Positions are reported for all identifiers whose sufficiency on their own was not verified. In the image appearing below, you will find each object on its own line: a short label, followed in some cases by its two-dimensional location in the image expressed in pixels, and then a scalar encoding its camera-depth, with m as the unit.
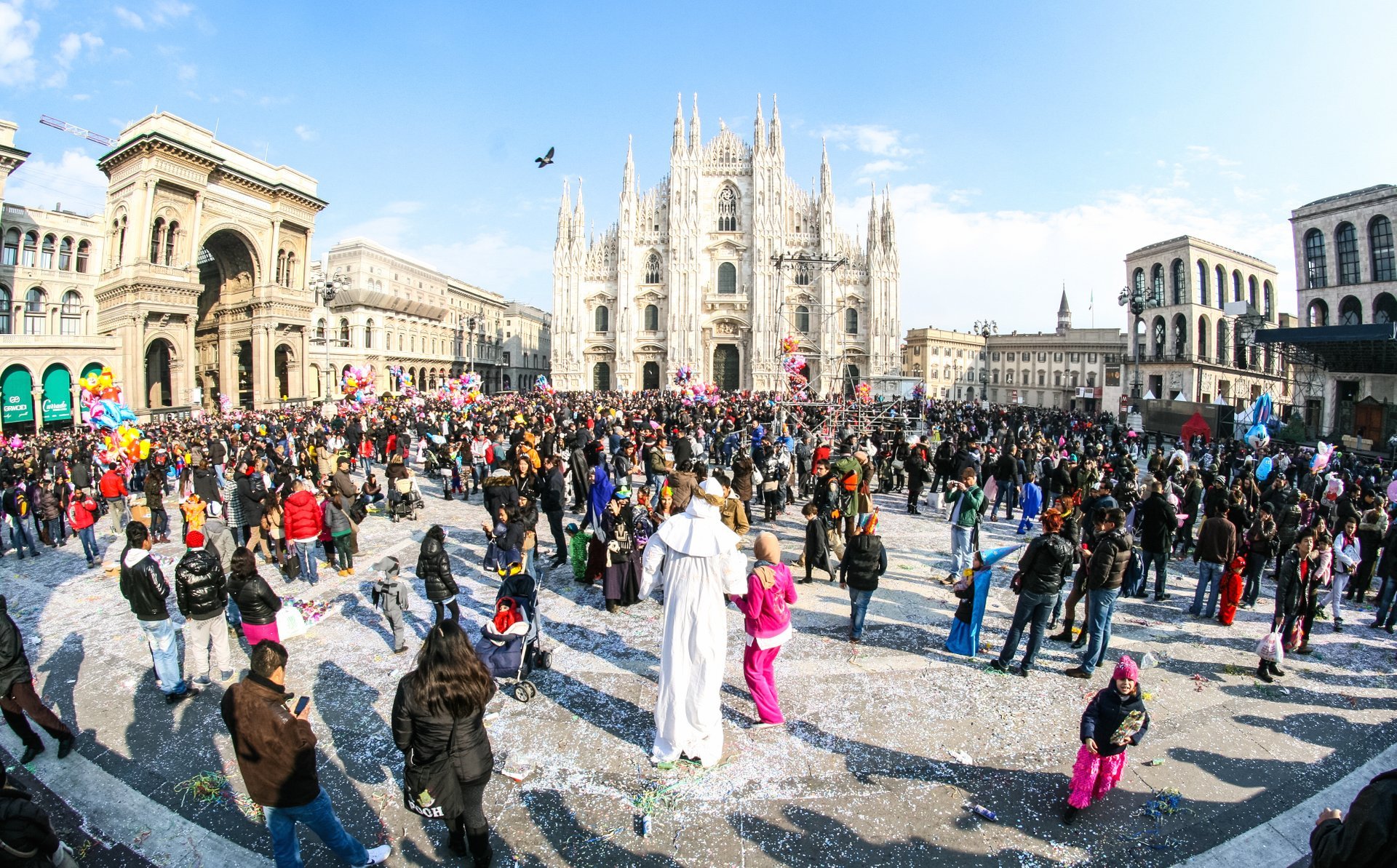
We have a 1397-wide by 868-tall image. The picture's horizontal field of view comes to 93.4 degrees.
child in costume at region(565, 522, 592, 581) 8.27
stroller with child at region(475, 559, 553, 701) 5.03
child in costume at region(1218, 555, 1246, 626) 6.91
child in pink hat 3.73
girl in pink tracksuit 4.65
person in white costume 4.24
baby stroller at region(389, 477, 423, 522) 11.67
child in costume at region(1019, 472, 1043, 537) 10.80
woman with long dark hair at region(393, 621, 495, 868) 3.07
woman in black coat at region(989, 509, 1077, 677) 5.36
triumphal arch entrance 31.09
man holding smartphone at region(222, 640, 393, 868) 3.05
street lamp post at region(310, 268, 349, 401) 26.81
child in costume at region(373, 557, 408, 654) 5.88
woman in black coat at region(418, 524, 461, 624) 5.75
